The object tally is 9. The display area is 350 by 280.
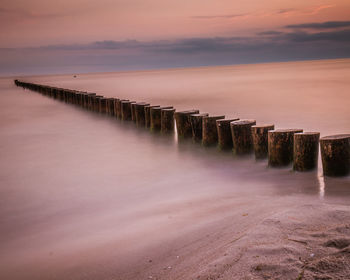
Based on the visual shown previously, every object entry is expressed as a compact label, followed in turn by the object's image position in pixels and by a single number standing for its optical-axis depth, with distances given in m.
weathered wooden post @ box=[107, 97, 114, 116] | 12.49
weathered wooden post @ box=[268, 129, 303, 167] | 4.54
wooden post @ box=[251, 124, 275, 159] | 5.01
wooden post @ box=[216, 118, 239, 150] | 5.73
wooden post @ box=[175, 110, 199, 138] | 6.89
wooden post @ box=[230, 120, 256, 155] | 5.32
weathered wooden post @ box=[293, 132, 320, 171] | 4.28
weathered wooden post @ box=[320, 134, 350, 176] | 3.96
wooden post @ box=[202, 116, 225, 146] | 6.17
